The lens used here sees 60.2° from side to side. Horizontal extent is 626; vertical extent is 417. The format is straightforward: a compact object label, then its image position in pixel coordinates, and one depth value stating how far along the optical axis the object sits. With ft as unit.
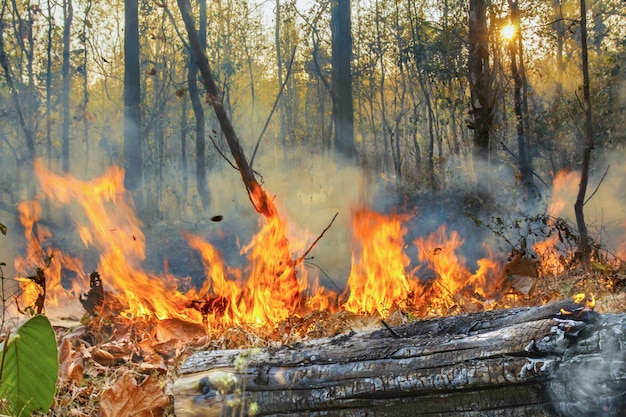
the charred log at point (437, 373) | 5.98
